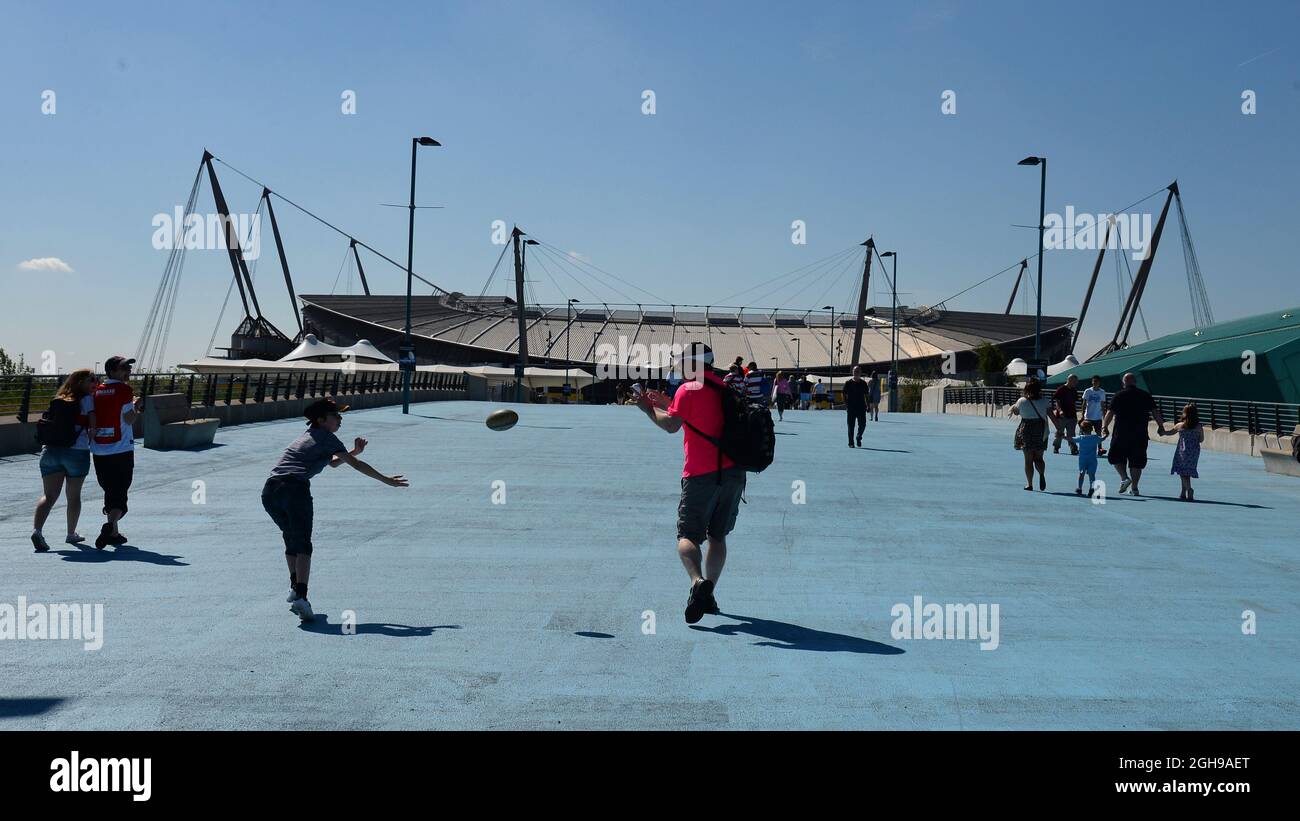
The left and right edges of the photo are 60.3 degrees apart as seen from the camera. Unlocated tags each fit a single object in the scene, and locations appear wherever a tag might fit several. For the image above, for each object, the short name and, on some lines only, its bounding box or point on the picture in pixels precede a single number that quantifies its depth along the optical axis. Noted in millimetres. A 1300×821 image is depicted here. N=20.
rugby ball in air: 18672
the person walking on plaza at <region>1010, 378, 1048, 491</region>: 14914
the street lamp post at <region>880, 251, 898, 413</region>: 56066
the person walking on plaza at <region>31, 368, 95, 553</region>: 9484
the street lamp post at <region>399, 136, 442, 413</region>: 35500
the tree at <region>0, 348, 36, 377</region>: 68162
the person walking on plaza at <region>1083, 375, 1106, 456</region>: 20750
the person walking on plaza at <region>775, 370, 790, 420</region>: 34438
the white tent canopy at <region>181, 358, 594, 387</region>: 73562
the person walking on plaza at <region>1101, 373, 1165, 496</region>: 14906
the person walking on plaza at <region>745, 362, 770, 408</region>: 23562
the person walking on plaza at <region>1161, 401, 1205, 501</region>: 14531
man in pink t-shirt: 7121
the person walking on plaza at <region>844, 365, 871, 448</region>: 23703
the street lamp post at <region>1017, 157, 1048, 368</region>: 40781
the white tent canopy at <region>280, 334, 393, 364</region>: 88938
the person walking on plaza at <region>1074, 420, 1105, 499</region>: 14859
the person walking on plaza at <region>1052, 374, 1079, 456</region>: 19922
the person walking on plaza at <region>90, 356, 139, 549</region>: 9727
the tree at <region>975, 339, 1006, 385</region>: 92875
